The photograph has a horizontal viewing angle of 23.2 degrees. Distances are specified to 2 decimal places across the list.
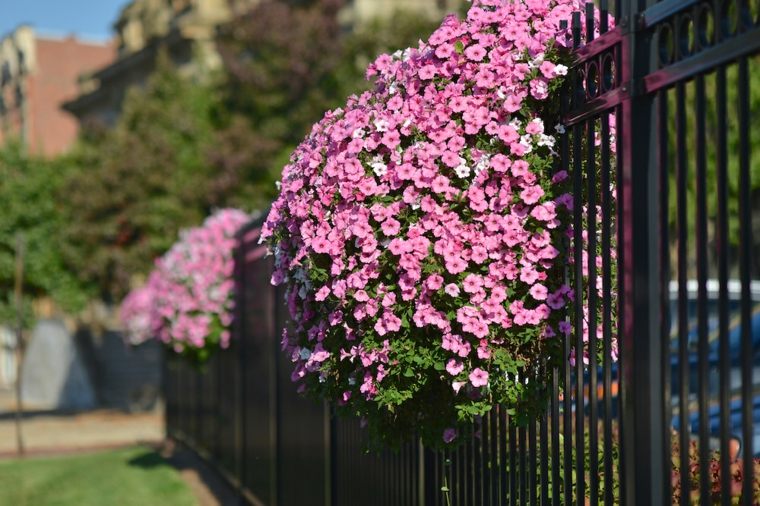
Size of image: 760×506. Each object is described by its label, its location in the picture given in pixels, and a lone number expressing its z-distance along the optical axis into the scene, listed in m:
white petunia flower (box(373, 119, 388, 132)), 7.52
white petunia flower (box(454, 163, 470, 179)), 7.17
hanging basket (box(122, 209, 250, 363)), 20.63
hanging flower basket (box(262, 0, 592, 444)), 7.07
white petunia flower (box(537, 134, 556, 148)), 7.02
